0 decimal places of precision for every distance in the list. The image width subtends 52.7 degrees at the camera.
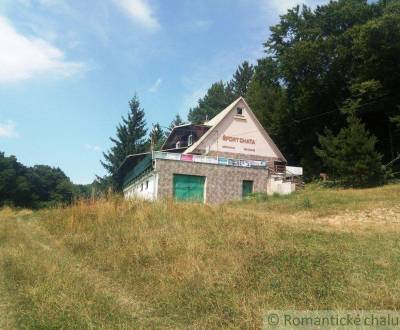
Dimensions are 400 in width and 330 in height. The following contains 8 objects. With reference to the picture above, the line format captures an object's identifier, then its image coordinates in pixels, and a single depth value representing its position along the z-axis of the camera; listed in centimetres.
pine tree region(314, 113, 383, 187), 2495
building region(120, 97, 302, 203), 2553
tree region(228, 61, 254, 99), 7838
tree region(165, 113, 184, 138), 8864
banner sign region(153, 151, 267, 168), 2534
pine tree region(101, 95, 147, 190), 5440
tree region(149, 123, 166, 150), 5642
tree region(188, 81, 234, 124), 7794
